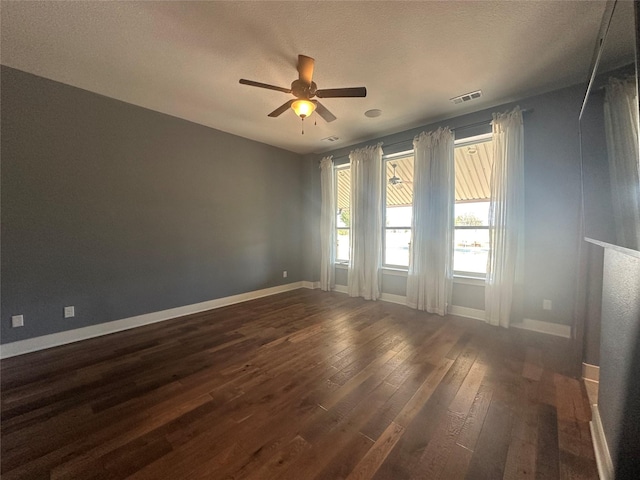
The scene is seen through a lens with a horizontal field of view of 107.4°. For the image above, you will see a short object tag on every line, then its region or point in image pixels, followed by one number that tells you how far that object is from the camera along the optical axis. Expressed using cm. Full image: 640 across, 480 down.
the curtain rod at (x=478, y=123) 290
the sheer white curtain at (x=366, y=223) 421
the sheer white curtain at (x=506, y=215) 293
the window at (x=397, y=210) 416
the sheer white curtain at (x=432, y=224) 346
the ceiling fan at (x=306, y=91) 208
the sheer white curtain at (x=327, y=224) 486
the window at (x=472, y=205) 338
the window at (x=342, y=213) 496
